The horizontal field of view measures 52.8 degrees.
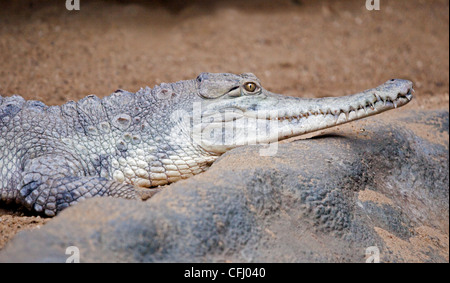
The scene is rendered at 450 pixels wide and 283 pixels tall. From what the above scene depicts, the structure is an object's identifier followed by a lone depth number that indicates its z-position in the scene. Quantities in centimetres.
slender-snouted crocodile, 355
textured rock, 224
